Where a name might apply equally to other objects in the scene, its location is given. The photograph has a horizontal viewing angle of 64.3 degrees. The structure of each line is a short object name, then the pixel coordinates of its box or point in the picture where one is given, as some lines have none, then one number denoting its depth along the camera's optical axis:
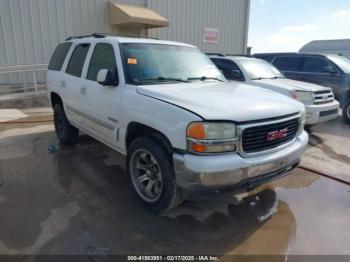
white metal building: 9.83
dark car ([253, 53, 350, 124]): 7.91
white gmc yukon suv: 2.59
